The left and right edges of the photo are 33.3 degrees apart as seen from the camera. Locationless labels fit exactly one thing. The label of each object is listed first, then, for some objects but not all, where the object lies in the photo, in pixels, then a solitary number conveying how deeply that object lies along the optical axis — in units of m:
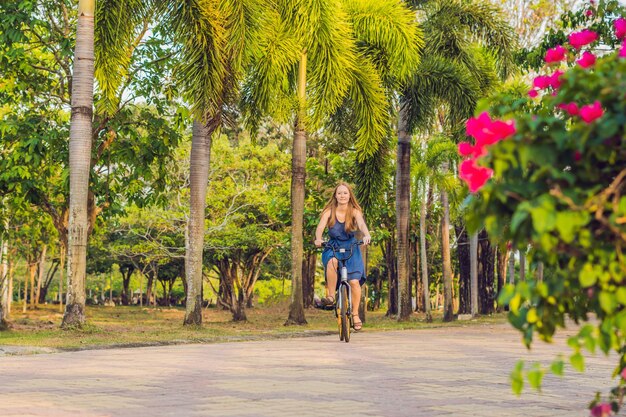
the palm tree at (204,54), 18.67
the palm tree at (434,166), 32.03
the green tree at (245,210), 38.83
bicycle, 14.20
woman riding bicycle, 14.42
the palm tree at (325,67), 21.20
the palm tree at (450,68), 27.47
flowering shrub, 3.62
